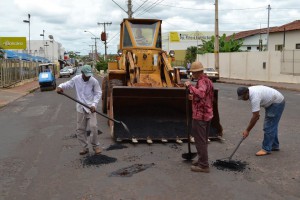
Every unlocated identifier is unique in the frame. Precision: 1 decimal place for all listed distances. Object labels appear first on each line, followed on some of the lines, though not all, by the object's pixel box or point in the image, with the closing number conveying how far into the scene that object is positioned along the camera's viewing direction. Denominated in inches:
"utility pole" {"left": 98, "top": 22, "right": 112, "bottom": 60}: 617.6
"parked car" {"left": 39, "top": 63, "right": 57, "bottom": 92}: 1034.1
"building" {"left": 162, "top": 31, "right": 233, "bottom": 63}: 2918.3
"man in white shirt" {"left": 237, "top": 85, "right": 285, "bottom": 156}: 283.0
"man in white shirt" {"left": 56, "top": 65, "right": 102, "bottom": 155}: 295.9
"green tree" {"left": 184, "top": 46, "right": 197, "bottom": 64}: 2347.7
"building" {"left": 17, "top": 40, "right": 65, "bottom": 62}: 3671.3
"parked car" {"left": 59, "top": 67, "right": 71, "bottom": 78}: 2174.3
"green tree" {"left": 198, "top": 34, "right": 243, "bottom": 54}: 1785.2
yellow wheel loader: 341.4
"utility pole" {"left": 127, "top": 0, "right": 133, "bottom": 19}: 1357.0
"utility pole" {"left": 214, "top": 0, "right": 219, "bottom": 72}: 1325.0
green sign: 2331.4
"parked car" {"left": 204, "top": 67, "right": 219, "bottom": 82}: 1394.4
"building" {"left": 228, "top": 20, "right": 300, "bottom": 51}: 1421.0
